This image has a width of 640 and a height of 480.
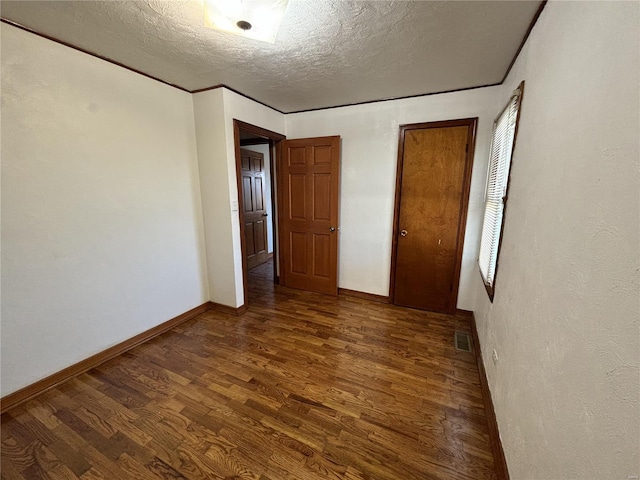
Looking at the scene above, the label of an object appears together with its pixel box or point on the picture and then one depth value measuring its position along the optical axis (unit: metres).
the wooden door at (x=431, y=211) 2.60
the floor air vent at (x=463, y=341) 2.28
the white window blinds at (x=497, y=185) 1.73
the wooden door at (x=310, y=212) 3.09
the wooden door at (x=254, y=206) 4.20
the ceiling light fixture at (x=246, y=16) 1.18
